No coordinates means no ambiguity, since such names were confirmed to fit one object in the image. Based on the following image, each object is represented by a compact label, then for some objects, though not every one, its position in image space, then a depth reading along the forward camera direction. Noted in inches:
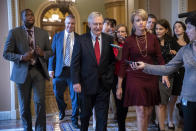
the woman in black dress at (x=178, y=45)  138.0
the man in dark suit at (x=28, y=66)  118.7
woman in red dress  106.4
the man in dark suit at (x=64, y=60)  154.2
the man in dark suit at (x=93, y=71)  107.7
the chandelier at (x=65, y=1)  367.3
